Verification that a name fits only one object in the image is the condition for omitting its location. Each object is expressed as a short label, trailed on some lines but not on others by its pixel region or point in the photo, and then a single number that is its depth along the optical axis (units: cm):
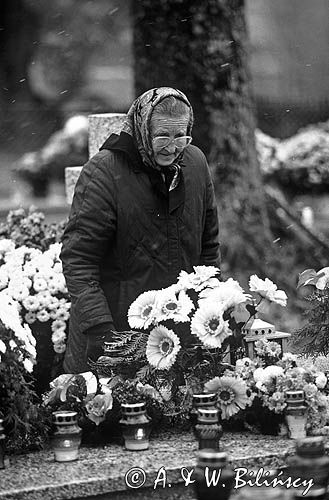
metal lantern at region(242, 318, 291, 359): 910
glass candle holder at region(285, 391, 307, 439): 845
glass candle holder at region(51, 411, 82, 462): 809
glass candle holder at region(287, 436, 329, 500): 639
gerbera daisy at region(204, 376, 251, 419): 858
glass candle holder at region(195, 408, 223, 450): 796
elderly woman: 920
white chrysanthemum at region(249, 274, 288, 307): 912
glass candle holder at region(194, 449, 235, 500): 658
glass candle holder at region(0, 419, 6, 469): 792
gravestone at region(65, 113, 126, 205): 1366
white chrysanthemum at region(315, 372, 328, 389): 870
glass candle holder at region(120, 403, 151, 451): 829
